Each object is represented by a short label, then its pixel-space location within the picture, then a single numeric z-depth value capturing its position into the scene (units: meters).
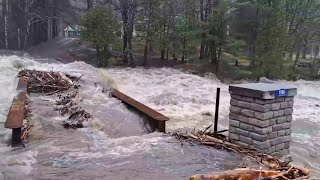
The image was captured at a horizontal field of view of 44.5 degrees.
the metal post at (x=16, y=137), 6.05
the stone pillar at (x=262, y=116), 5.58
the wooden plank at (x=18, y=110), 6.18
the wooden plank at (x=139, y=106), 7.64
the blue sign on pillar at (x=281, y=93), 5.62
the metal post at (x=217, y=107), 6.58
